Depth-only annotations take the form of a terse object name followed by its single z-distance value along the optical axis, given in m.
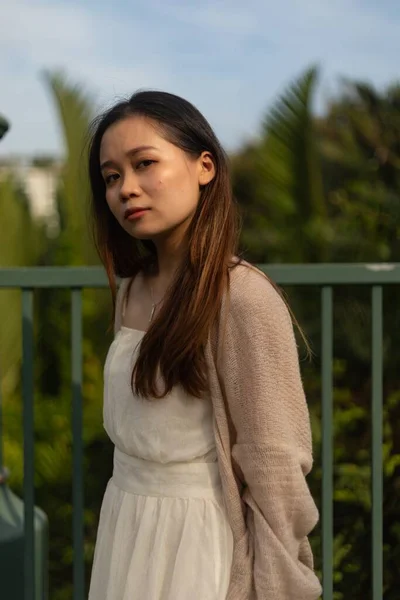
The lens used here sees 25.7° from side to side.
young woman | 1.41
